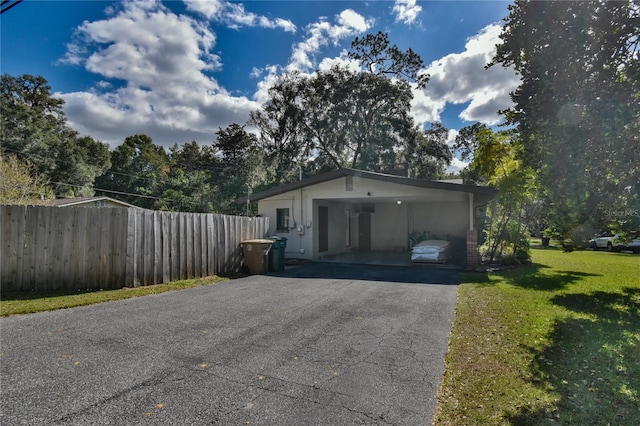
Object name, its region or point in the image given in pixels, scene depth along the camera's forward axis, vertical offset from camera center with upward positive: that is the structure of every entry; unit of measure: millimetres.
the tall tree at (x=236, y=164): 28938 +5950
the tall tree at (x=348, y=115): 28688 +10108
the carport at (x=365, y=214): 12531 +584
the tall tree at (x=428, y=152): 30250 +6842
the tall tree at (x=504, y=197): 12289 +1024
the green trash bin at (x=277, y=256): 10875 -932
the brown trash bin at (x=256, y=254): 10398 -831
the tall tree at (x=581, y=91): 4977 +2102
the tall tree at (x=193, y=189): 27844 +3367
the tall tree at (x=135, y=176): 30609 +5071
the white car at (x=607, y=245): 22141 -1544
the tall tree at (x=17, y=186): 14797 +2121
